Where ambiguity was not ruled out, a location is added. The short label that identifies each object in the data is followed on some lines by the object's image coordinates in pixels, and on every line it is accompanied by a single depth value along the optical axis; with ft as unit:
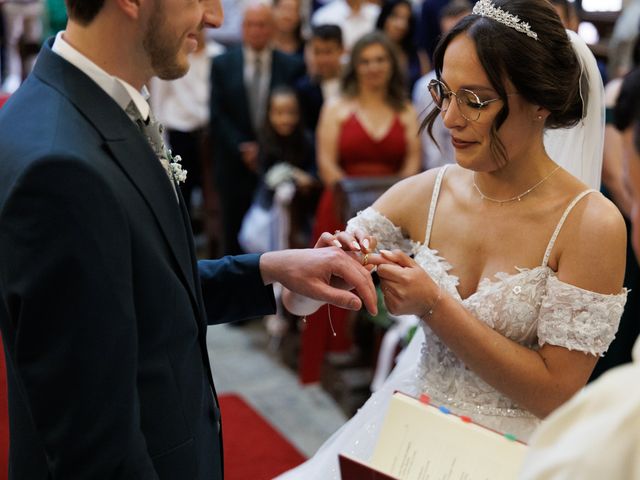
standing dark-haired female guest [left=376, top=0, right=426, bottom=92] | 22.80
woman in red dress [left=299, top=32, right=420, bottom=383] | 16.94
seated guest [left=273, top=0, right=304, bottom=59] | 22.95
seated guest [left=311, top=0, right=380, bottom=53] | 23.67
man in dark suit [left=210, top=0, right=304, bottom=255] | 20.56
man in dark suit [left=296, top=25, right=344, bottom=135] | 19.17
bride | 6.81
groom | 4.58
